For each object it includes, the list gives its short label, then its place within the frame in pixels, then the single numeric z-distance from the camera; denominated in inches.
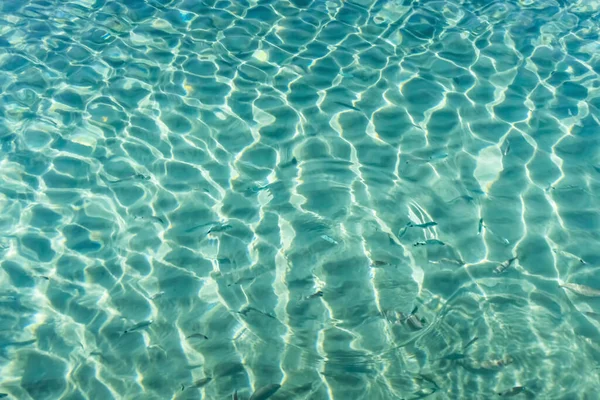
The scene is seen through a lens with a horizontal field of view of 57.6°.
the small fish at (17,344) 148.2
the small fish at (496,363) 140.1
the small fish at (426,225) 176.1
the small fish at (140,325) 151.3
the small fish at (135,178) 192.7
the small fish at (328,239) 173.9
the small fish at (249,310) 154.3
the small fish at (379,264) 165.8
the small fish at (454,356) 142.5
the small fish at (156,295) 158.2
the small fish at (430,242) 170.6
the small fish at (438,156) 195.8
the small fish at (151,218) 179.2
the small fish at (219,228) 175.8
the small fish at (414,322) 150.4
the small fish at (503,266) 161.6
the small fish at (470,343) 145.1
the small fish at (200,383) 138.6
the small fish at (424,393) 135.0
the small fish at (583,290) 154.3
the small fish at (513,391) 134.6
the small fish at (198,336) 148.8
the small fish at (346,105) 216.0
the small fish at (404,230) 173.9
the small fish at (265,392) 135.6
